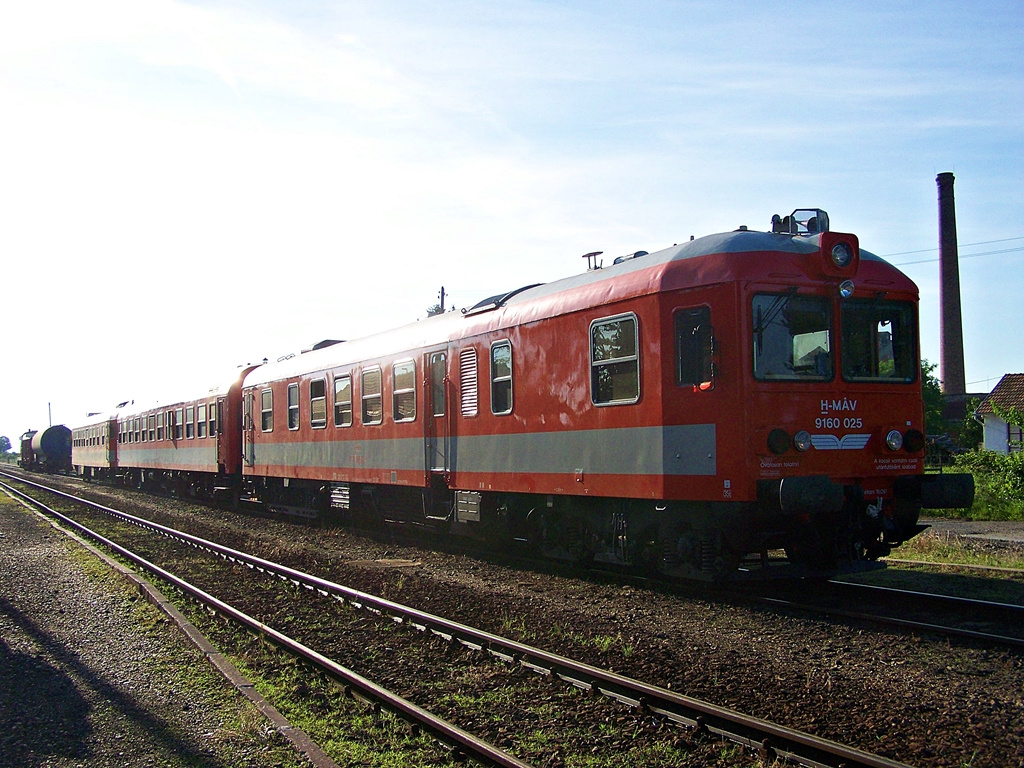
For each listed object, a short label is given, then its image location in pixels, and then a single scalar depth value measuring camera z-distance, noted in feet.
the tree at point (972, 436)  146.61
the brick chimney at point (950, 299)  135.13
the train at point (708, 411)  28.14
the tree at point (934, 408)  178.19
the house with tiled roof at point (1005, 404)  146.00
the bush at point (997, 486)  60.95
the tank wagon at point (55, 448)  203.41
